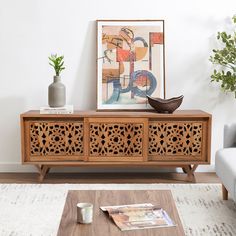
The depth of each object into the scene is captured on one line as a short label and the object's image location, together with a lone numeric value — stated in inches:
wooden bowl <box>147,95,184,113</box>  161.8
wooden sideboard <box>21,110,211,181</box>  160.2
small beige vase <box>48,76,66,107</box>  161.9
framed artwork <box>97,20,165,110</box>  171.3
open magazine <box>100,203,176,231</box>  86.8
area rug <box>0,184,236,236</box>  118.3
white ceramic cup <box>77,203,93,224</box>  87.1
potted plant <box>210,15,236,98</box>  160.8
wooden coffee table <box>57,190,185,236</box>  83.7
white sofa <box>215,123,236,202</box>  121.0
